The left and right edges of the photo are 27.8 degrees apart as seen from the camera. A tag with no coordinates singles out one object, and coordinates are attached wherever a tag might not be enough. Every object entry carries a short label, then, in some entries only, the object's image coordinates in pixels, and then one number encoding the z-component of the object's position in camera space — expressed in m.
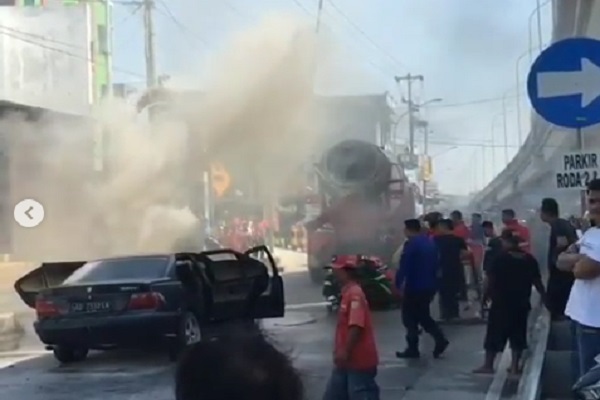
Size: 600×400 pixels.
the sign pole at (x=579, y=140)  8.10
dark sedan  12.88
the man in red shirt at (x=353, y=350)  7.44
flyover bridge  25.11
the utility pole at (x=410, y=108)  63.16
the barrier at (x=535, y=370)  8.52
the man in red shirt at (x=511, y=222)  16.59
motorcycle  19.03
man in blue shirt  12.53
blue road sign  7.50
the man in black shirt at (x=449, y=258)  15.56
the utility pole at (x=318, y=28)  27.47
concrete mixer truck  24.92
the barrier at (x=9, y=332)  15.67
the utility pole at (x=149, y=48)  31.59
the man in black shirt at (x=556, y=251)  10.31
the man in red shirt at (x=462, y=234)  16.27
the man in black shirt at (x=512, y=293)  10.66
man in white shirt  6.94
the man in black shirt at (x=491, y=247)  14.60
